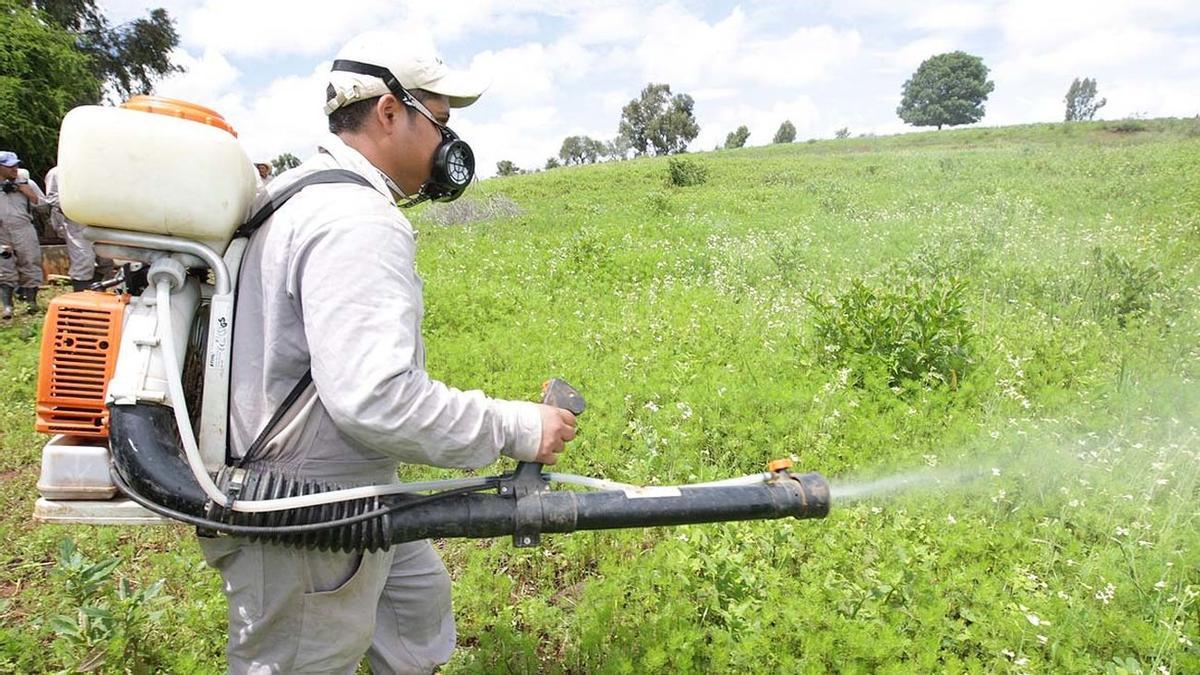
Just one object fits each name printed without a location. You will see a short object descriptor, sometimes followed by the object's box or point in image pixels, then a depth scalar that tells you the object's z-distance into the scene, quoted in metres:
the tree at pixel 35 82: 12.97
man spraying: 1.67
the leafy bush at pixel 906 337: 5.14
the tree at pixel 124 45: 19.03
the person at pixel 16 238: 8.83
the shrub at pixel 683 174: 22.44
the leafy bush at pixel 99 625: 2.76
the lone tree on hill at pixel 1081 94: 91.81
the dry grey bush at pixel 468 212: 17.19
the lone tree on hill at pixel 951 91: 81.56
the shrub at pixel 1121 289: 6.24
